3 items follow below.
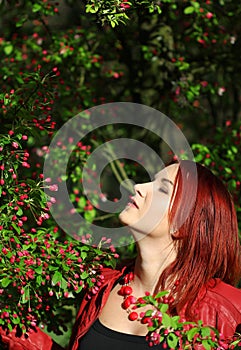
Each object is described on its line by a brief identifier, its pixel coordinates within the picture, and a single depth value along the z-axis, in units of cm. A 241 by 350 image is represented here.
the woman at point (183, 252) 473
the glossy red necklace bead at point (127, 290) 503
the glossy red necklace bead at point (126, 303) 494
